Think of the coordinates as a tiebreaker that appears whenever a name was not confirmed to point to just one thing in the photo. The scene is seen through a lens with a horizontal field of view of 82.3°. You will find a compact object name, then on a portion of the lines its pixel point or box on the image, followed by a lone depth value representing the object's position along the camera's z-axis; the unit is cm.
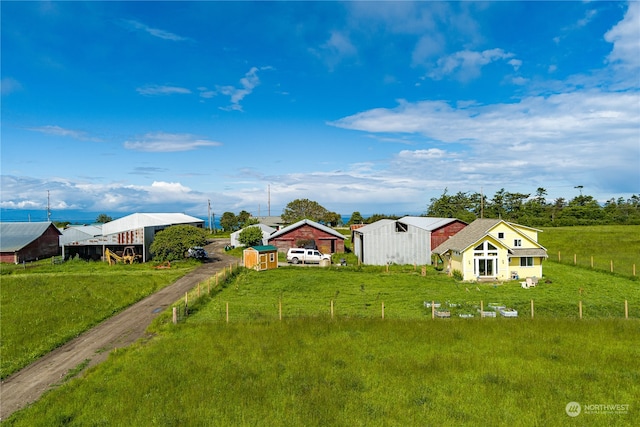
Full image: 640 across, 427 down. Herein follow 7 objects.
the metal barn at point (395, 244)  4209
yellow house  3328
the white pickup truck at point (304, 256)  4247
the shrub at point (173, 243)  4341
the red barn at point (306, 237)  5062
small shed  3791
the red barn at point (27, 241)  4584
